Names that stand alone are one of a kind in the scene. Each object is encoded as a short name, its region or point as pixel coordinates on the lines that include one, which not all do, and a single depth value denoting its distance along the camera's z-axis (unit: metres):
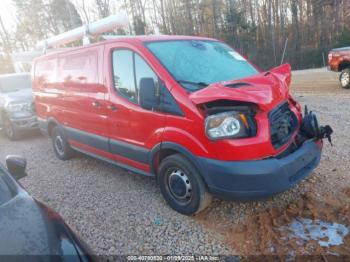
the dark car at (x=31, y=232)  1.65
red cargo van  2.70
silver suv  7.46
